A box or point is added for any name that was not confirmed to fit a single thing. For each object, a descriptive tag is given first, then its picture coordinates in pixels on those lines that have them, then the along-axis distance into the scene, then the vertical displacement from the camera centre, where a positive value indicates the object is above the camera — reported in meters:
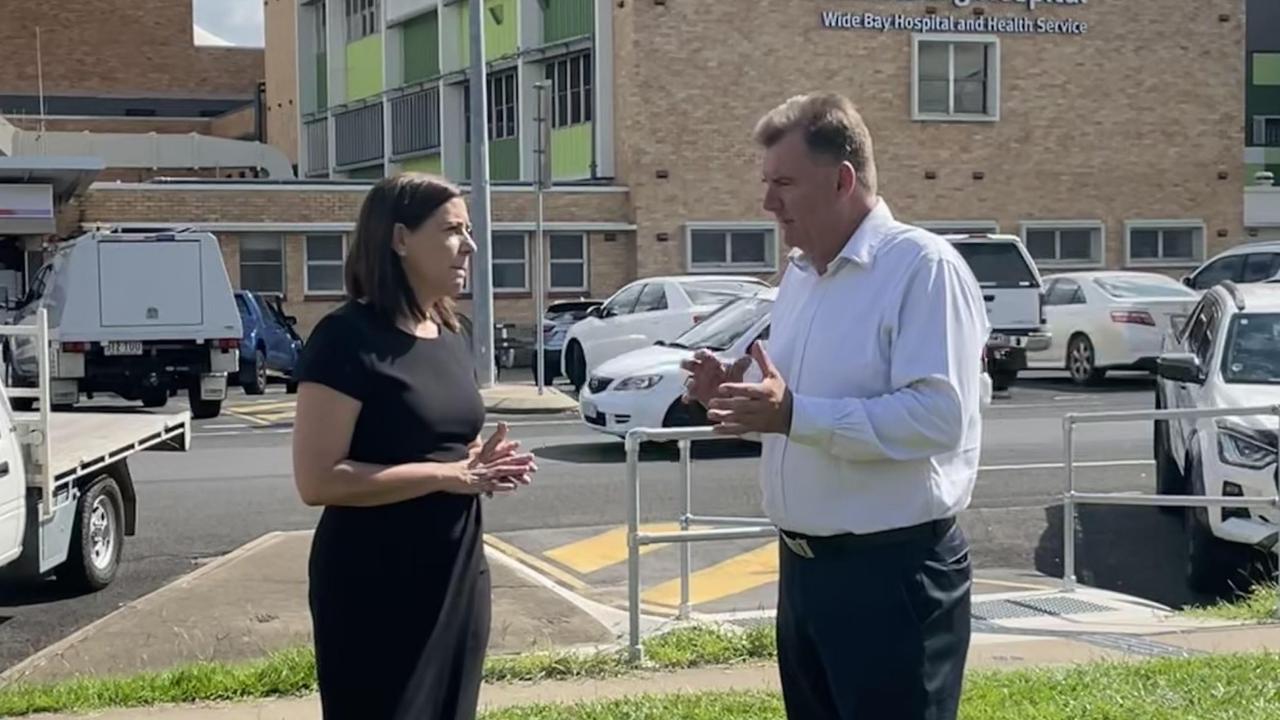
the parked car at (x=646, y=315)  21.97 -0.49
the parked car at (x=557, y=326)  26.78 -0.78
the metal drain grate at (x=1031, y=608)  8.78 -1.82
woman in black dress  4.05 -0.47
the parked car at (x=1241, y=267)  22.91 +0.06
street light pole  23.06 +0.91
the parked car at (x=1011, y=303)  22.75 -0.41
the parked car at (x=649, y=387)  15.20 -1.01
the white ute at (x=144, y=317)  20.22 -0.39
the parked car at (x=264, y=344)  25.39 -0.99
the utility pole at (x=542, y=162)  21.44 +1.53
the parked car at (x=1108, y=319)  23.97 -0.69
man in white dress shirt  3.64 -0.33
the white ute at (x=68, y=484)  8.59 -1.12
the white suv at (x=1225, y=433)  9.53 -0.98
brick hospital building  33.66 +2.97
